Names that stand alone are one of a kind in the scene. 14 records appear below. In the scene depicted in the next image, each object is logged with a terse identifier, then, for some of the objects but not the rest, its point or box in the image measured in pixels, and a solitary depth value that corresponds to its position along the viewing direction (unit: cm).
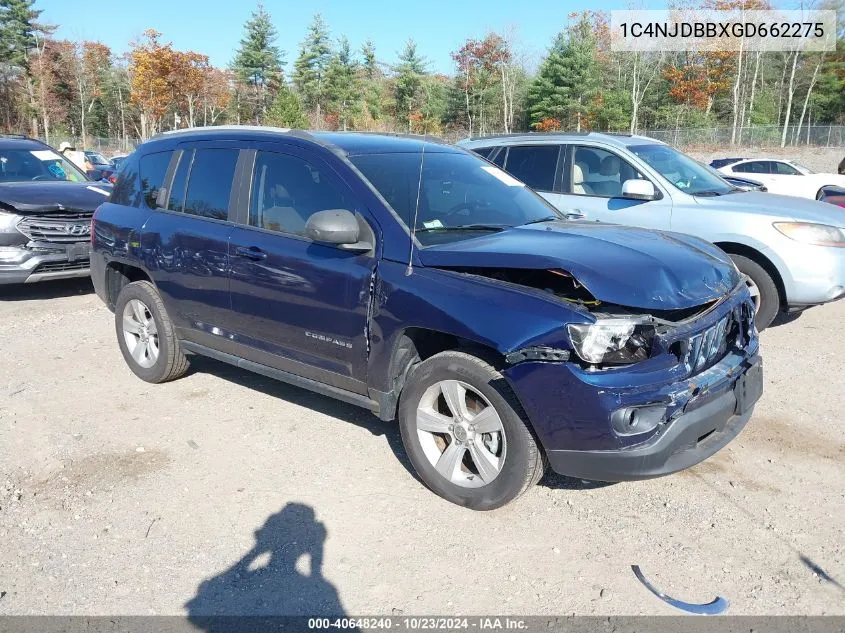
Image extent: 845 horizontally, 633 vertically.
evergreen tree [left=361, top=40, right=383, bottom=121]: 4999
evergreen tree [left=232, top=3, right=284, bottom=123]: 6631
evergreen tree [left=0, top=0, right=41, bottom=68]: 6278
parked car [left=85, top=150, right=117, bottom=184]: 1052
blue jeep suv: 315
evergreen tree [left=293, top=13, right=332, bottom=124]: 5606
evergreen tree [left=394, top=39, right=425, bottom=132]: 4210
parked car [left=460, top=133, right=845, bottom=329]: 634
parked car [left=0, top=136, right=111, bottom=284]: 820
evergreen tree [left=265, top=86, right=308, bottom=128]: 4178
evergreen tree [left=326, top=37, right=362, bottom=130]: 5359
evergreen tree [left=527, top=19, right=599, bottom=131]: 4816
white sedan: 1877
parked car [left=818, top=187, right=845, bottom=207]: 1044
